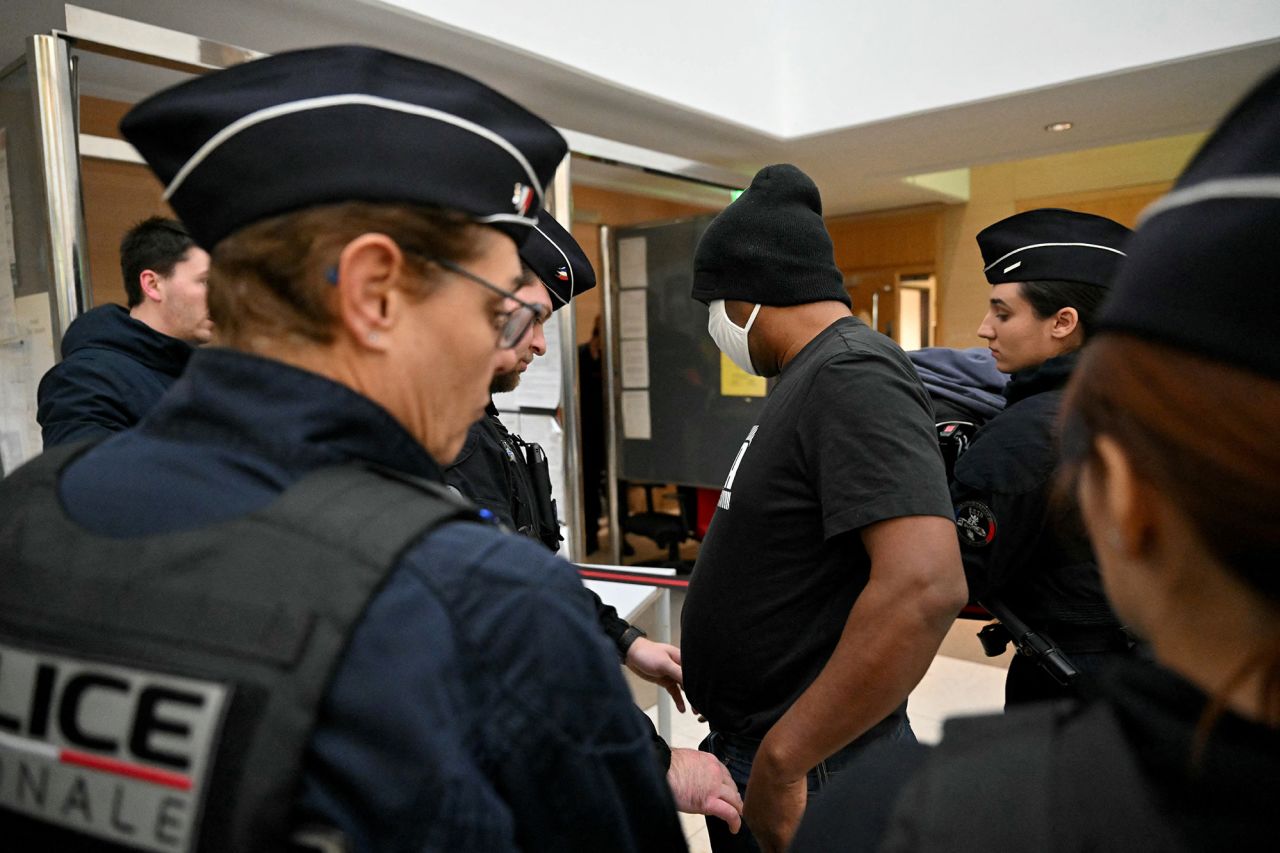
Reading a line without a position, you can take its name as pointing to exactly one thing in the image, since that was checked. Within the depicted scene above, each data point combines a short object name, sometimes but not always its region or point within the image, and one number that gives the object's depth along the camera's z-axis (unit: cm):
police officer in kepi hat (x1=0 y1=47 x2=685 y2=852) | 50
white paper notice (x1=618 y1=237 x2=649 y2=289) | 461
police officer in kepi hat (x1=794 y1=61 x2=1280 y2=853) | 41
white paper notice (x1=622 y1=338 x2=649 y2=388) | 469
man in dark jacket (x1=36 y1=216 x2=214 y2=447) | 202
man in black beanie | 119
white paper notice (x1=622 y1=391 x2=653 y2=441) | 473
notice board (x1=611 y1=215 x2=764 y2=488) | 443
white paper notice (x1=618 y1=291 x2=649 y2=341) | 468
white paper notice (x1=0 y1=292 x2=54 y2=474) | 209
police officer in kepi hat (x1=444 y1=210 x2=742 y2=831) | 154
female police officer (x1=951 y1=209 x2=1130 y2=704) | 160
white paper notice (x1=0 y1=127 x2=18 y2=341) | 211
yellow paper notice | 430
